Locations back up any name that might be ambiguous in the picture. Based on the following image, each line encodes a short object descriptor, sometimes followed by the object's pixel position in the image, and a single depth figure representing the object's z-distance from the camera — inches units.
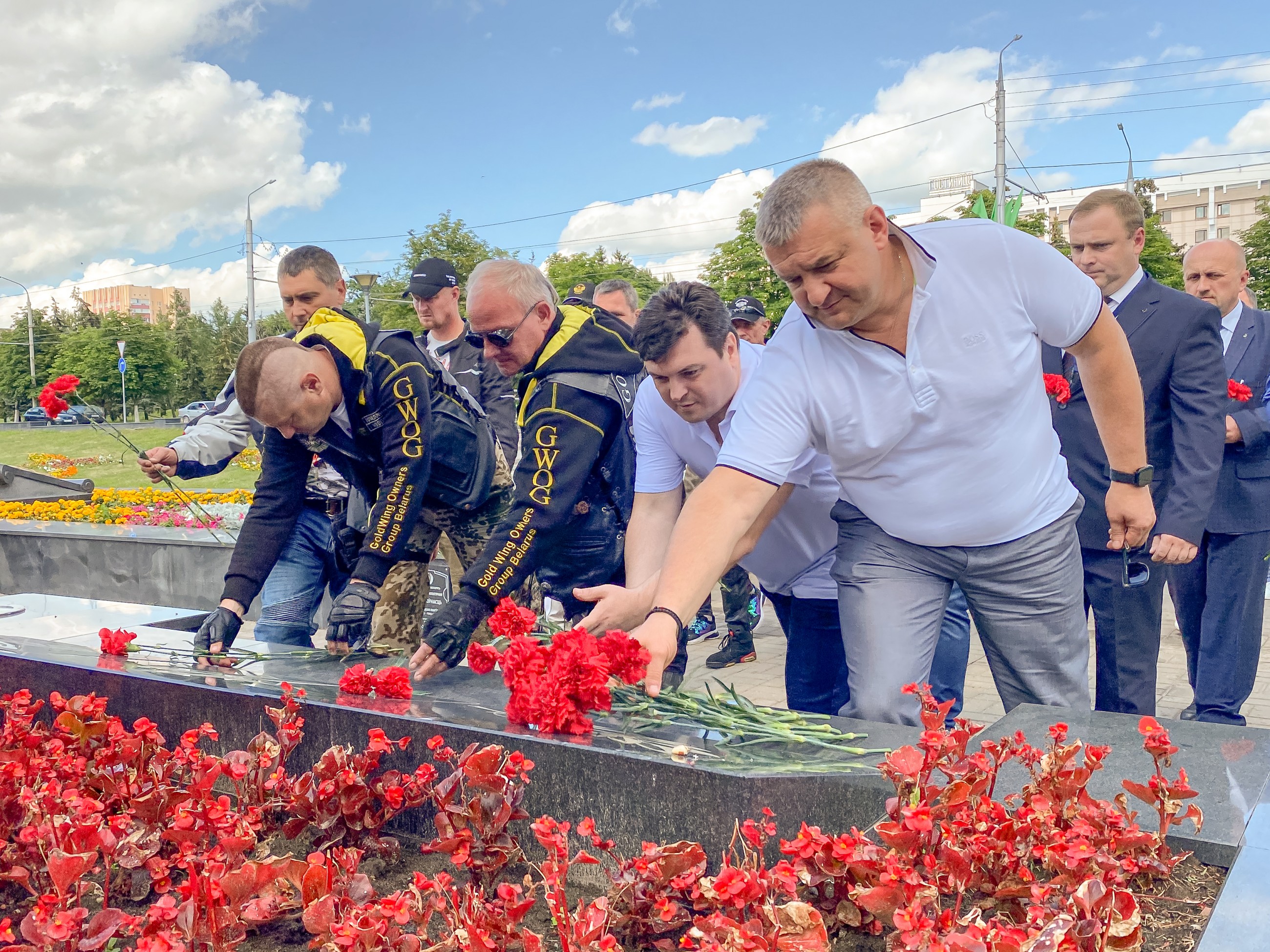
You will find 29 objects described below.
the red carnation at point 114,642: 134.6
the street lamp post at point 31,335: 2112.5
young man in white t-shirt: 121.8
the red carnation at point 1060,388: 156.1
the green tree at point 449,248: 1381.6
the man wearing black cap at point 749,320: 278.4
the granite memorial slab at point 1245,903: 58.0
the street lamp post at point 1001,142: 889.5
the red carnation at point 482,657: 102.9
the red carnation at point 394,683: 108.1
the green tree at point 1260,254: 1165.7
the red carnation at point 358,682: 110.1
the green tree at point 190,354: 2421.3
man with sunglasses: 125.3
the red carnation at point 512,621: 99.2
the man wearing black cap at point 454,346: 227.6
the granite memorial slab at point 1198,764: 73.2
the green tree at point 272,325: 2432.0
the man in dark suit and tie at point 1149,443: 146.8
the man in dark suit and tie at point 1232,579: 169.2
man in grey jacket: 168.7
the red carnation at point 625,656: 88.0
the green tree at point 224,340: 2330.2
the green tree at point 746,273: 1247.5
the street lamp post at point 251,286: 1294.3
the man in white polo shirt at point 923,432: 100.3
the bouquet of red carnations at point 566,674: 88.2
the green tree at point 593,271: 1688.0
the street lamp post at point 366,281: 902.4
